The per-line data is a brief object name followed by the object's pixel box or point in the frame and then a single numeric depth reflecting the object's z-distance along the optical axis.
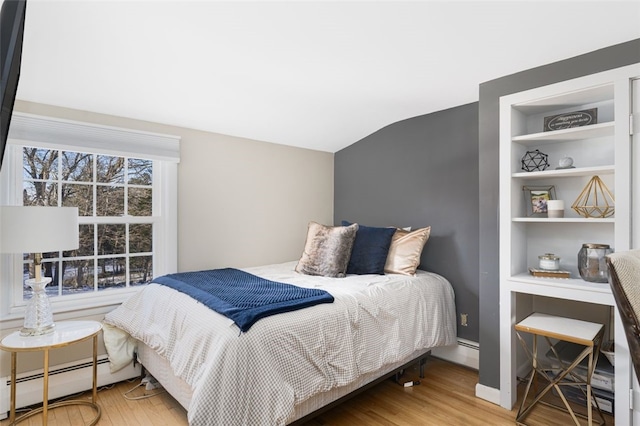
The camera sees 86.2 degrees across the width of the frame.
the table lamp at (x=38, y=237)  1.73
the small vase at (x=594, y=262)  1.97
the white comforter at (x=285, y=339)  1.53
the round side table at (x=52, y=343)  1.78
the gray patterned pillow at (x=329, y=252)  2.82
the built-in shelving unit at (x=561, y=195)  1.83
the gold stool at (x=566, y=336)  1.82
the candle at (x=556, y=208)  2.18
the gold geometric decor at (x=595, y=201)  2.12
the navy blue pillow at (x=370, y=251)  2.87
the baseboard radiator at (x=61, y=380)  2.12
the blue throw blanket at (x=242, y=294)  1.71
